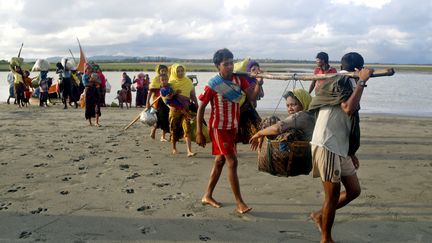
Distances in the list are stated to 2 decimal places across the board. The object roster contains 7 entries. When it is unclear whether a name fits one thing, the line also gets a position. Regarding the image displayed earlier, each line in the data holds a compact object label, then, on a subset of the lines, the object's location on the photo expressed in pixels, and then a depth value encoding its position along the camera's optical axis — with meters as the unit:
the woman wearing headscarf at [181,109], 7.87
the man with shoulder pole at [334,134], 3.59
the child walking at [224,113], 4.77
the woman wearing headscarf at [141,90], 18.47
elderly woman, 4.26
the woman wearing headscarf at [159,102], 8.22
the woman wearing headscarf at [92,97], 11.48
